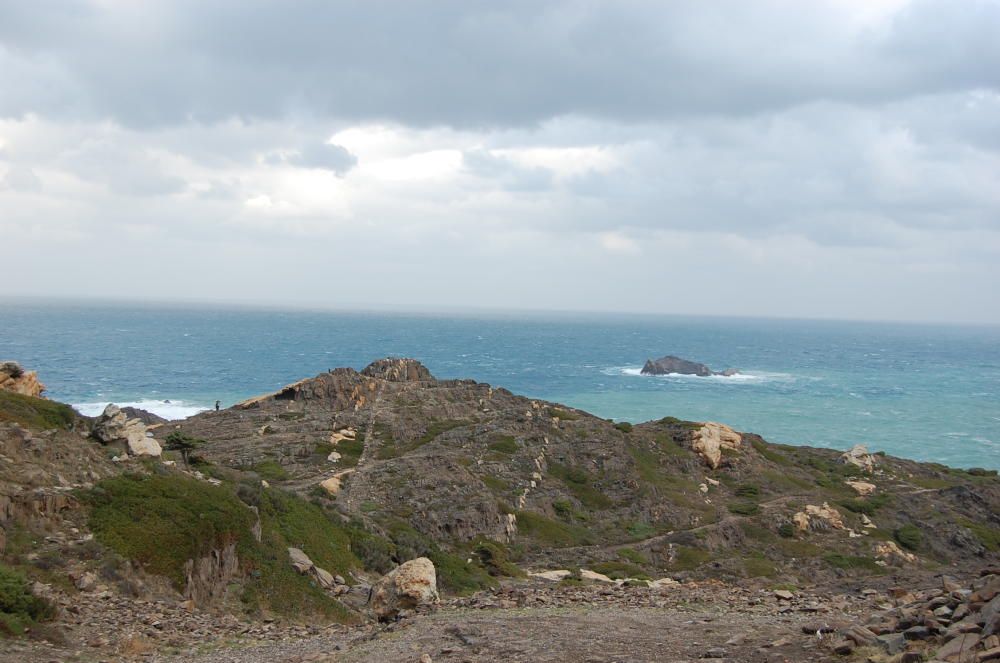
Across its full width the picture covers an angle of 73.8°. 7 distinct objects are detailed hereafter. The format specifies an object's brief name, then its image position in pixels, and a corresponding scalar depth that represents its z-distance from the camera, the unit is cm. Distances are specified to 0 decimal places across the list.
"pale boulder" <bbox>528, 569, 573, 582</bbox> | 3416
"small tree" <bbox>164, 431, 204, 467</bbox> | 3388
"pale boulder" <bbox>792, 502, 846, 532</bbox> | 5153
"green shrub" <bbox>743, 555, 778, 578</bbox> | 4189
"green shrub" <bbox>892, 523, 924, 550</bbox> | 5188
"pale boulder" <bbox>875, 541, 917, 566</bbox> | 4725
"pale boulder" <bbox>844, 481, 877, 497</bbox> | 6370
